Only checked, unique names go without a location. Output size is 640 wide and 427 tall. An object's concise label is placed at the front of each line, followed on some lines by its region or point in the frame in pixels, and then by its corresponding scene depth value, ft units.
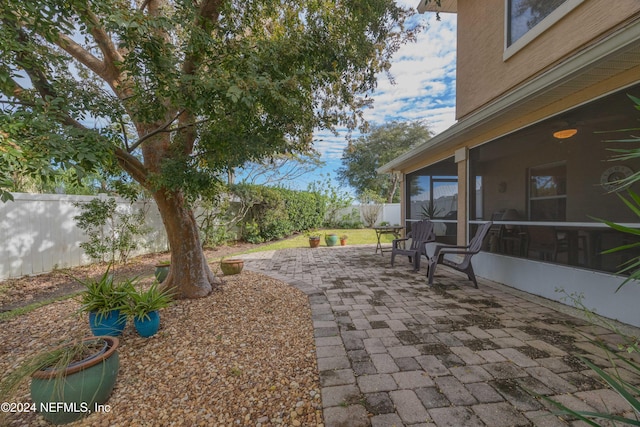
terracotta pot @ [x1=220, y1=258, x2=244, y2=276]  17.16
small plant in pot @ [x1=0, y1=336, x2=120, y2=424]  5.84
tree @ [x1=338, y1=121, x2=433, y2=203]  68.80
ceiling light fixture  11.45
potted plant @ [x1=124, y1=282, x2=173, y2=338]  9.22
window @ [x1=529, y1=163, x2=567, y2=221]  11.90
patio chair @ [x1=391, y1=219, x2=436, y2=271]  18.48
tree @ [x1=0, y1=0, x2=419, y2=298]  6.98
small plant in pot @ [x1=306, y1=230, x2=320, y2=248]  31.30
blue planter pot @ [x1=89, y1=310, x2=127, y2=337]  8.81
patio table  25.59
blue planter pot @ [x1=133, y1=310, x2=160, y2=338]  9.34
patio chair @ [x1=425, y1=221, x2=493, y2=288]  14.34
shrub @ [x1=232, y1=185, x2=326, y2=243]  32.94
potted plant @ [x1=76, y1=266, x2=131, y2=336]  8.85
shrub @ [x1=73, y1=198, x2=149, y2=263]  18.78
